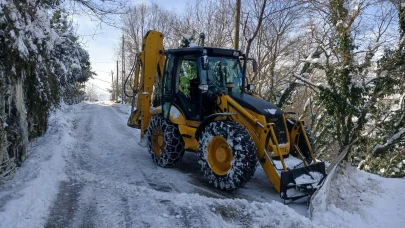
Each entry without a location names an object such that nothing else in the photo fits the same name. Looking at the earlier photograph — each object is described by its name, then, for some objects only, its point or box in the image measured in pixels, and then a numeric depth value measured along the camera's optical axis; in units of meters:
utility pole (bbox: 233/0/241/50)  11.55
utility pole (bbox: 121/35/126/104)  39.97
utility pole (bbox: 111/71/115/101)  67.23
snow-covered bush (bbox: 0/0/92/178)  5.09
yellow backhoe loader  4.68
